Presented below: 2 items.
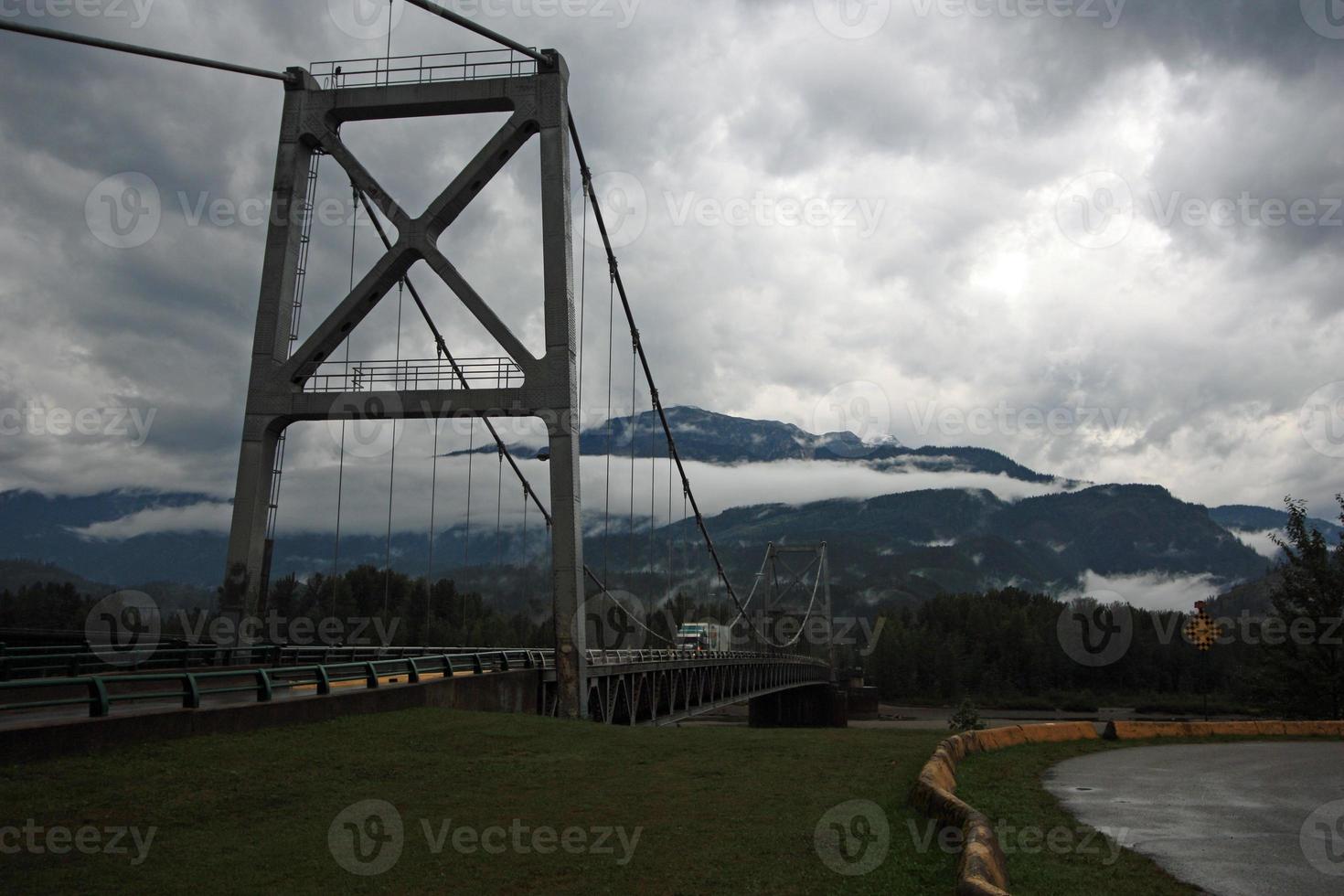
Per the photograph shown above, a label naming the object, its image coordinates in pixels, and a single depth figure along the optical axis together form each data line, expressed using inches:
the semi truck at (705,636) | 3695.9
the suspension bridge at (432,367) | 1151.0
